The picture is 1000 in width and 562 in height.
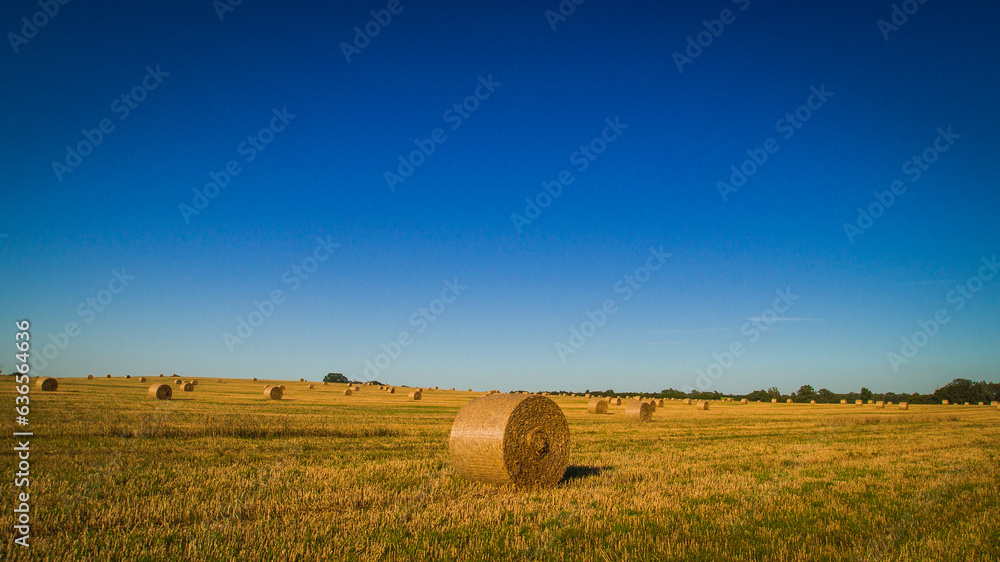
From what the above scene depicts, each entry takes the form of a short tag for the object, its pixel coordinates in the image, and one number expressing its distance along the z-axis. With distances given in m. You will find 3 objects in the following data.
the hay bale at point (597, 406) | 30.44
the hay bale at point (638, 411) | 24.53
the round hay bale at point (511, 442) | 9.38
